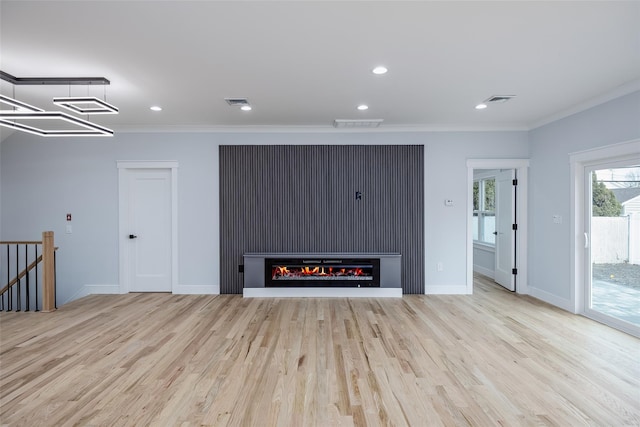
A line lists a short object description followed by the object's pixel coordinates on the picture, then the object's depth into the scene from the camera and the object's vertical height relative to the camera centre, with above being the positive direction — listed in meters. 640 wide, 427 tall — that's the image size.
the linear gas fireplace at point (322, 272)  5.17 -0.99
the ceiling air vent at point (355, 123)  4.88 +1.35
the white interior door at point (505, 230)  5.51 -0.36
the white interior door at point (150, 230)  5.48 -0.31
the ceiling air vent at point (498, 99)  3.93 +1.38
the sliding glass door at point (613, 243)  3.66 -0.41
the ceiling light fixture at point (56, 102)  3.10 +1.06
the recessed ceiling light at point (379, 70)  3.07 +1.36
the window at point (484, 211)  6.42 -0.03
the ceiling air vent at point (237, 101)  4.02 +1.39
